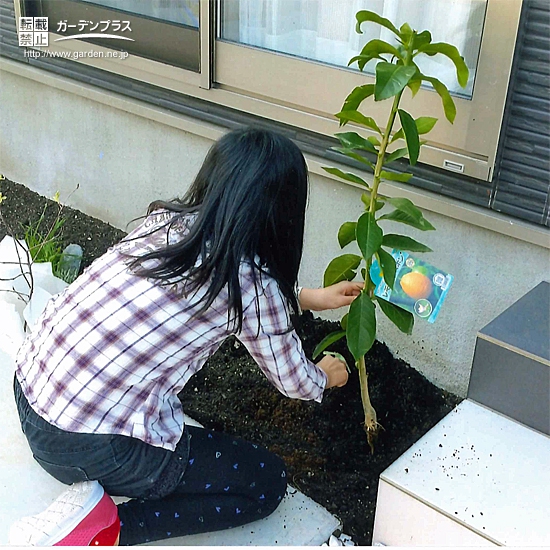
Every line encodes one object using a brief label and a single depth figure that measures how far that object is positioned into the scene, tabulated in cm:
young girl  137
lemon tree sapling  142
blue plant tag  158
